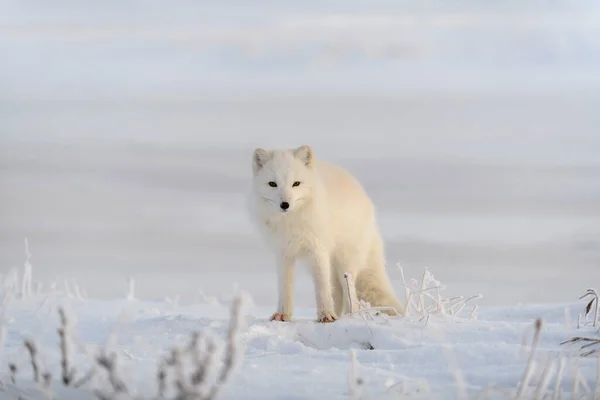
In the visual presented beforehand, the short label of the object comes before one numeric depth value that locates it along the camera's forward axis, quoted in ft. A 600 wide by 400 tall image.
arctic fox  39.11
